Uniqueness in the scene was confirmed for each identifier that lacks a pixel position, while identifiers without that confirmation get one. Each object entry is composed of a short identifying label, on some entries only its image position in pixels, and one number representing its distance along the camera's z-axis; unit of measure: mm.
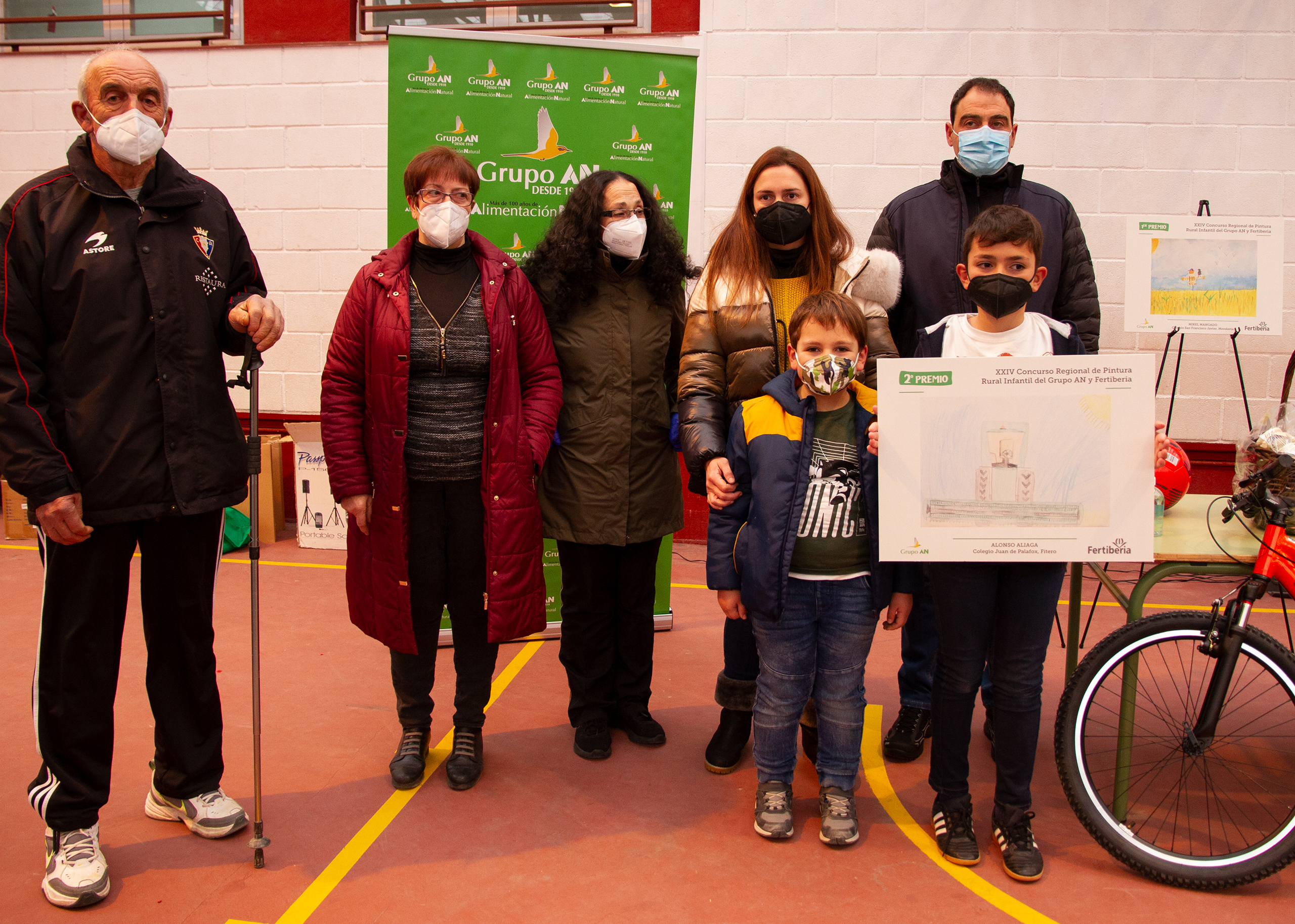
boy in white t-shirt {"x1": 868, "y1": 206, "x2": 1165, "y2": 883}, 2342
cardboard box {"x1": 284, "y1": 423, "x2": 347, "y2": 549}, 5914
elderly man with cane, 2150
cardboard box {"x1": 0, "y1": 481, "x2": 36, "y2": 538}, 5961
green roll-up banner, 3812
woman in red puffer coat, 2693
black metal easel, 4754
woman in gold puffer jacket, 2650
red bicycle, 2367
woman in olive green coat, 2930
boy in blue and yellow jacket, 2393
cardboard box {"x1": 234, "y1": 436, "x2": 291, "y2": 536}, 6070
